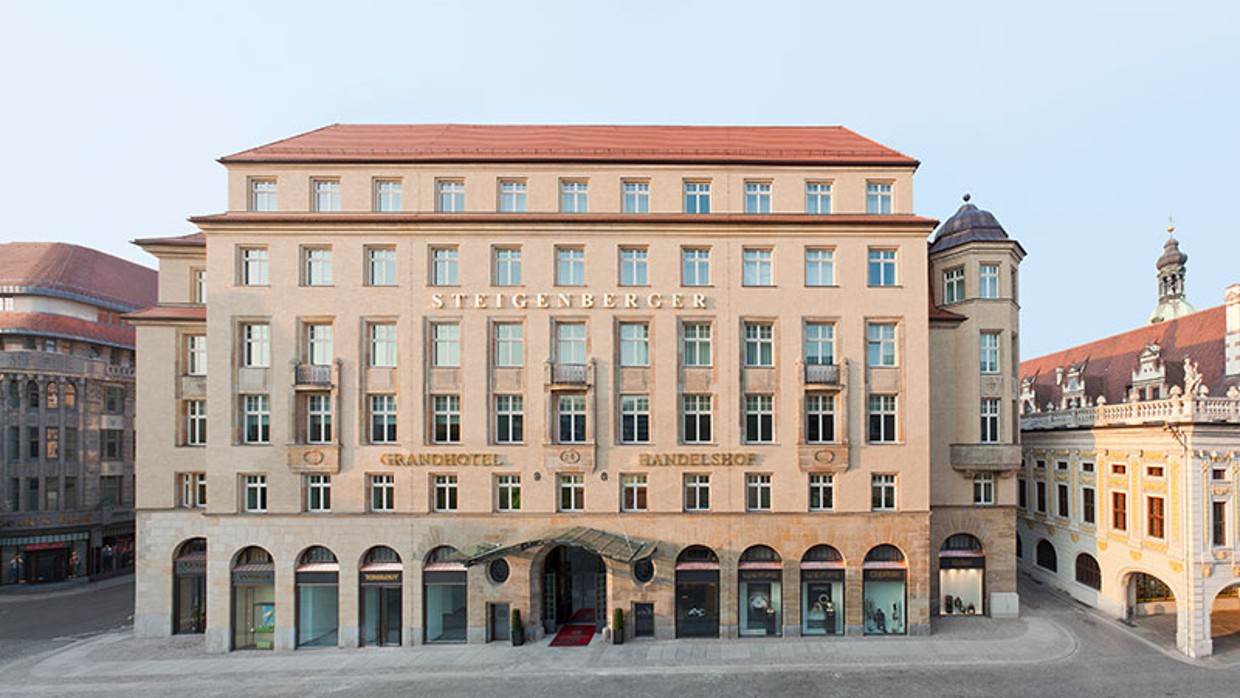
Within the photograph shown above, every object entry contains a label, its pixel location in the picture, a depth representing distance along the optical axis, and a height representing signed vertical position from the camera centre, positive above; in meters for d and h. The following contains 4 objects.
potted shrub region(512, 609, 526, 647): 27.38 -11.03
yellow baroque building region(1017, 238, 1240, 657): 26.52 -5.15
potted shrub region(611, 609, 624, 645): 27.36 -10.87
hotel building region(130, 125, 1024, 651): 28.09 -0.67
